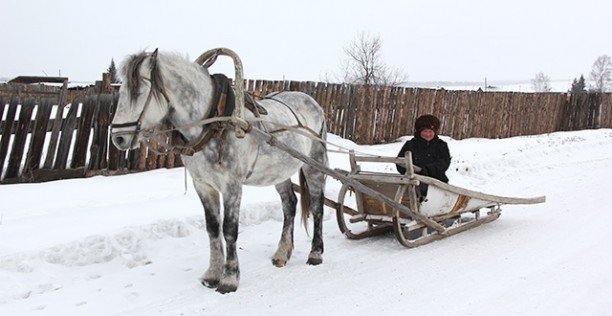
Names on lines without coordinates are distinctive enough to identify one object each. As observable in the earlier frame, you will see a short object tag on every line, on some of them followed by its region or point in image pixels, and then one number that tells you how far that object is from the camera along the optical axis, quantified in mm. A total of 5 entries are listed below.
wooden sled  5961
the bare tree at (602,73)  71688
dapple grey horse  4227
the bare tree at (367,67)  27145
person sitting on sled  6628
